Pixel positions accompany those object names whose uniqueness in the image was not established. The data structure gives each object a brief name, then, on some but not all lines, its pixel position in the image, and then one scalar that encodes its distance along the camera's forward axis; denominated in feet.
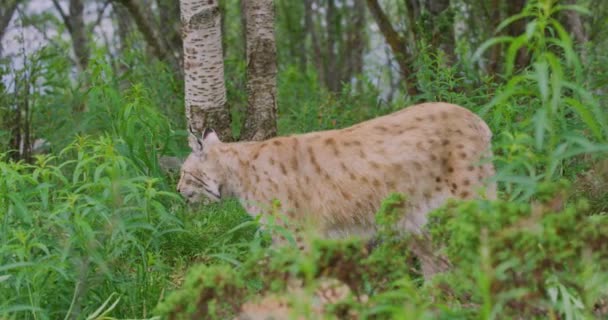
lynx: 38.14
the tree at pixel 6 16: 81.75
